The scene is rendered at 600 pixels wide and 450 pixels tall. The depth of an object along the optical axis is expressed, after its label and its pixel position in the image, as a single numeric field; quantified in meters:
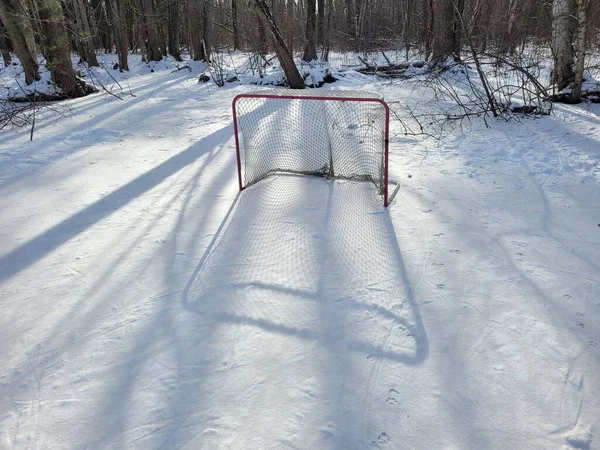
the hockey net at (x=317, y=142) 6.01
